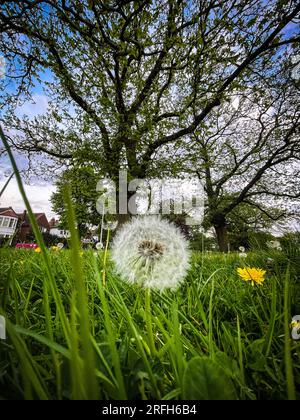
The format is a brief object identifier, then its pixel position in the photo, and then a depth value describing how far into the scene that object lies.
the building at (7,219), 31.22
